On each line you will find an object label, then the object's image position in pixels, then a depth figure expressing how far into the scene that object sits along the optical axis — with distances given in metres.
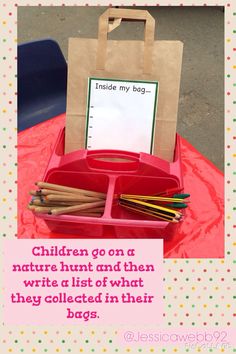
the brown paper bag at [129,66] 0.70
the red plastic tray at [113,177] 0.70
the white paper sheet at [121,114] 0.73
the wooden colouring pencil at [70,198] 0.65
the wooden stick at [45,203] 0.66
